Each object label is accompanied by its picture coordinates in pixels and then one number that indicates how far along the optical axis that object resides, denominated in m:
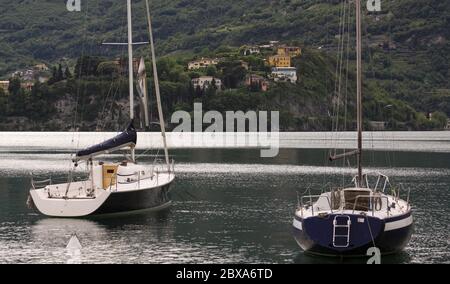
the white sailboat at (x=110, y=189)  47.00
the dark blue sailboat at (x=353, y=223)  33.22
